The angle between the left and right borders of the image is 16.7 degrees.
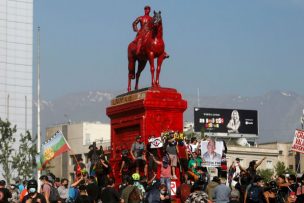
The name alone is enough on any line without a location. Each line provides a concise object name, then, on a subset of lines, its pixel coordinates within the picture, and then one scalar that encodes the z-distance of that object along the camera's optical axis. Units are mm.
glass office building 129875
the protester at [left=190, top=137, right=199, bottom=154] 40312
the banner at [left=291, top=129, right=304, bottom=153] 34344
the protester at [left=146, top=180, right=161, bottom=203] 31875
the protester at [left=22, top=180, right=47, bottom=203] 29858
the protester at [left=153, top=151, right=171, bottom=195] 36438
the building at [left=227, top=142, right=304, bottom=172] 131375
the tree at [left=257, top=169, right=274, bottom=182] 113881
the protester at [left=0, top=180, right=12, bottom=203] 32812
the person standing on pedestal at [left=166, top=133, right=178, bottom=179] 37469
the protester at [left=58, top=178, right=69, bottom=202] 37097
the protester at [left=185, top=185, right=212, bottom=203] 21609
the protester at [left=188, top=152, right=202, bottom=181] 38562
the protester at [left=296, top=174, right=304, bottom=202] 30875
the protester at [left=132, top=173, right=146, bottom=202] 34875
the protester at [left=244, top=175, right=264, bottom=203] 30641
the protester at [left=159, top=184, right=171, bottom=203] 31605
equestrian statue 41719
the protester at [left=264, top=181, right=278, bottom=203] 30500
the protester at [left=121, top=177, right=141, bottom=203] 33125
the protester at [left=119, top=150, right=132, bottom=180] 40875
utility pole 76000
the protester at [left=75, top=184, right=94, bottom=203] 32272
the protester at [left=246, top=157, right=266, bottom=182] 34362
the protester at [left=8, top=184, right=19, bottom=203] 41584
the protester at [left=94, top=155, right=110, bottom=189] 39762
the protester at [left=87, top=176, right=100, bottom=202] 35188
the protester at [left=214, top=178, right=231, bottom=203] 31250
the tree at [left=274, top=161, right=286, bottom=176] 115550
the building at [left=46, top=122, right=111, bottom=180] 152375
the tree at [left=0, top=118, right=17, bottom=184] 89625
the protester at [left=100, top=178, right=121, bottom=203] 33250
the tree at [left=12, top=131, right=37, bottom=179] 87750
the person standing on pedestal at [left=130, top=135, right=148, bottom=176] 39381
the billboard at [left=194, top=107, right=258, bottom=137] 138625
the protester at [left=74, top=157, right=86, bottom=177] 40031
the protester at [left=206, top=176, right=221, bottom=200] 32575
